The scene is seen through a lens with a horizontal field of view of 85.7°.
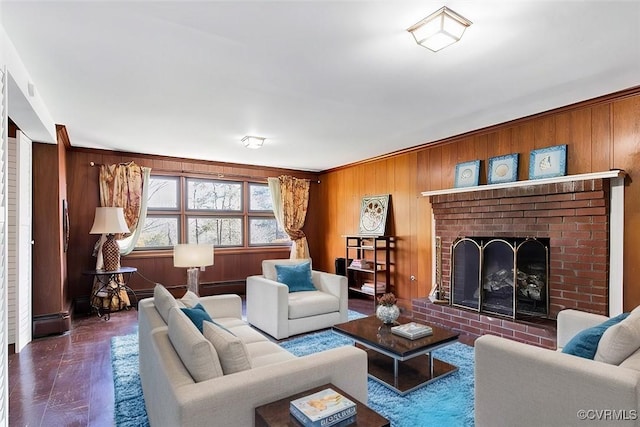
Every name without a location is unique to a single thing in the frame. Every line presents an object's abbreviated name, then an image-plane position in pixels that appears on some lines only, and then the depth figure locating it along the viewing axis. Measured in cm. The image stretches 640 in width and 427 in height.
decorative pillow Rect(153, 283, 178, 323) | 213
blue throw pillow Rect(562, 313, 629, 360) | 174
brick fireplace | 304
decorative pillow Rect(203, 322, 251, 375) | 155
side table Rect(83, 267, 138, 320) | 456
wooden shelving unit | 526
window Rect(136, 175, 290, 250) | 554
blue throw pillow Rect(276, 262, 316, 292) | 425
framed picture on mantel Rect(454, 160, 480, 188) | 409
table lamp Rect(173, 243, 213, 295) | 343
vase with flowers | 298
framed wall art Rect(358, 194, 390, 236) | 537
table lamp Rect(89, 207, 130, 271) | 448
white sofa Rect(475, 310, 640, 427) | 144
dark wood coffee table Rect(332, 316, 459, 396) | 250
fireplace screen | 351
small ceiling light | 425
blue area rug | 216
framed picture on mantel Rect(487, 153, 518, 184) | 373
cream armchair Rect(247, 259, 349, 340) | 367
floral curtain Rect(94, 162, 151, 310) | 499
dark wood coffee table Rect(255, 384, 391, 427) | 130
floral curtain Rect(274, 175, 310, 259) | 650
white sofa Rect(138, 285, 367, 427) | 132
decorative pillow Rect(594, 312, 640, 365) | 160
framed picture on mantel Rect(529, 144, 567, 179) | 335
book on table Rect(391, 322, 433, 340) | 268
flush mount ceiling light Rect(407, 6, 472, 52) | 182
